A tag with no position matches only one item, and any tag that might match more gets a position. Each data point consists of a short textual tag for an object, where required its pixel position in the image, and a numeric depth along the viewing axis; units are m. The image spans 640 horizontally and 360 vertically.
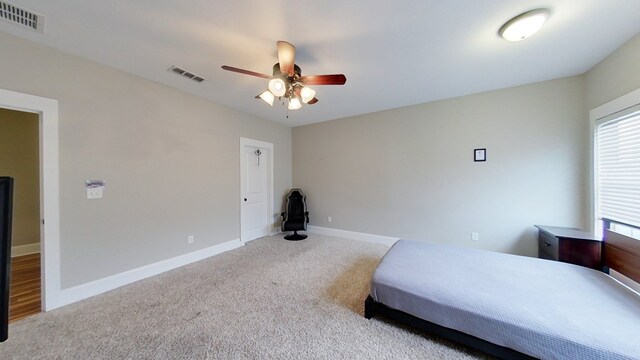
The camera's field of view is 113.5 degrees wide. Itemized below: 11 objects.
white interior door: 4.07
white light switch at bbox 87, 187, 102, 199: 2.33
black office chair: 4.41
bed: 1.24
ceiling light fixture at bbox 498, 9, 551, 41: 1.65
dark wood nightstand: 2.18
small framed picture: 3.21
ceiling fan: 1.86
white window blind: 1.97
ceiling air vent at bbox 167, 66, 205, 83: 2.51
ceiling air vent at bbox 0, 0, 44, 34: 1.63
